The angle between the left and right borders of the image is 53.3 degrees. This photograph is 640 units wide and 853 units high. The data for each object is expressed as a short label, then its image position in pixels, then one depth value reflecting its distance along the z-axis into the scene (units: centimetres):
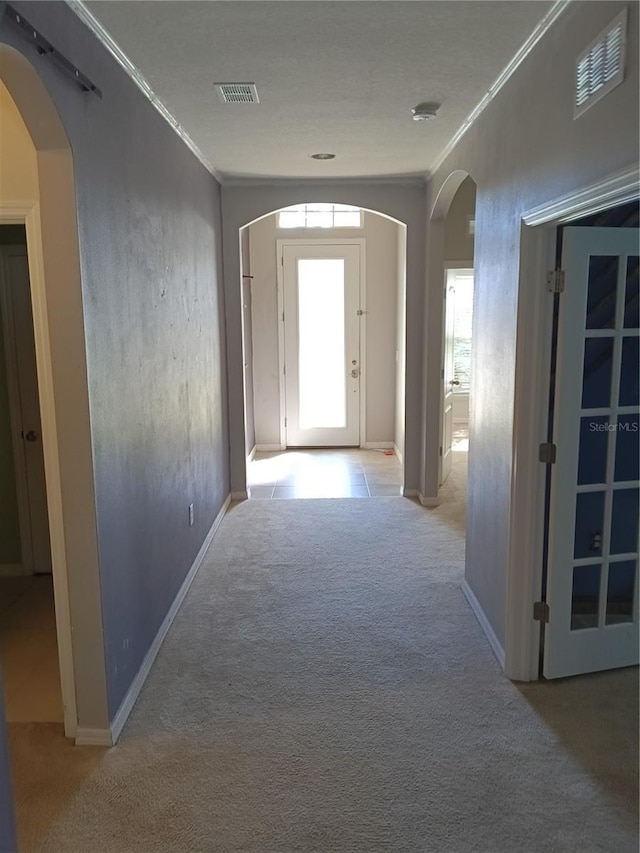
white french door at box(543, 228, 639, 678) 258
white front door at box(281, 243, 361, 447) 724
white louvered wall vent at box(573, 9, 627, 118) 179
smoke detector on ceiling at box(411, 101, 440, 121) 322
